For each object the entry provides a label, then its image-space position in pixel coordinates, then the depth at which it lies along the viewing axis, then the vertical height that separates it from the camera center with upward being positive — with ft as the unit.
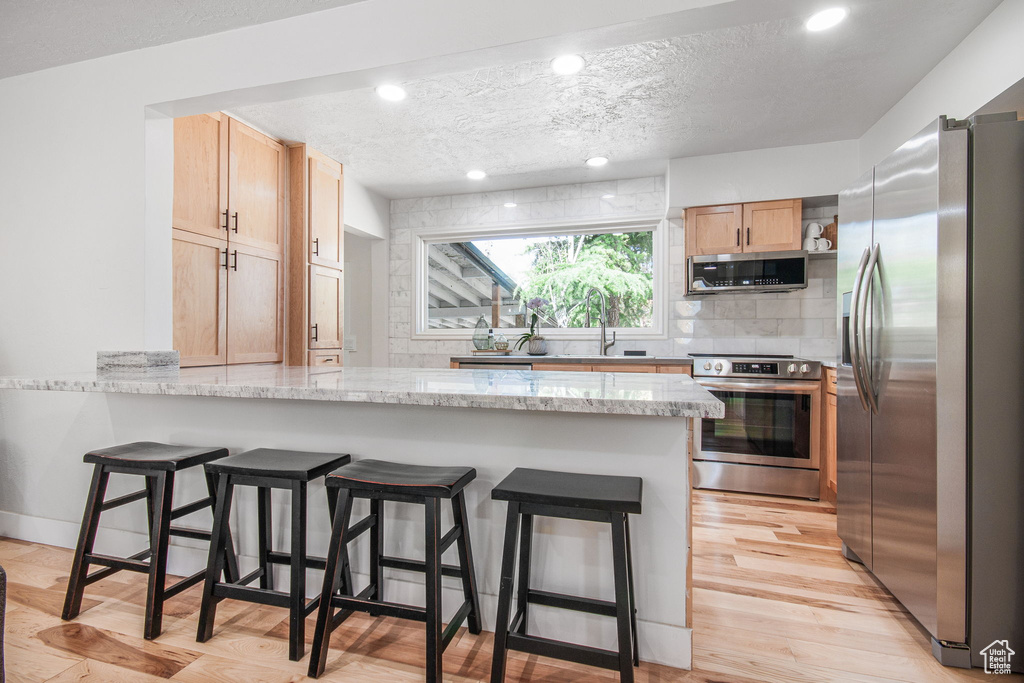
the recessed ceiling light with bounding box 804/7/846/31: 6.93 +4.36
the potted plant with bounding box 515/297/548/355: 14.43 +0.02
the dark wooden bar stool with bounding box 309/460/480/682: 4.69 -2.01
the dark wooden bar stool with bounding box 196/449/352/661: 5.23 -1.93
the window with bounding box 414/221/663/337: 14.46 +1.77
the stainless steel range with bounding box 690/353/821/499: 10.98 -1.96
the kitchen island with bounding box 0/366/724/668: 5.25 -1.17
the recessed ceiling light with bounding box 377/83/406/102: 9.11 +4.39
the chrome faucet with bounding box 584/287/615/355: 13.62 +0.38
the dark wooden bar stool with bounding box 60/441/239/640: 5.70 -2.07
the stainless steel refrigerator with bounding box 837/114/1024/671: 5.18 -0.49
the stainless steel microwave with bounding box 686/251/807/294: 11.90 +1.56
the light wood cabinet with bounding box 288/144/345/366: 11.90 +1.88
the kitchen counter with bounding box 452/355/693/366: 11.64 -0.53
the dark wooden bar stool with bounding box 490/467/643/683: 4.28 -1.80
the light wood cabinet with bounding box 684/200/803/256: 11.83 +2.60
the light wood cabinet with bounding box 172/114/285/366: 9.29 +1.87
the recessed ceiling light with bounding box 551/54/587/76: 8.00 +4.31
